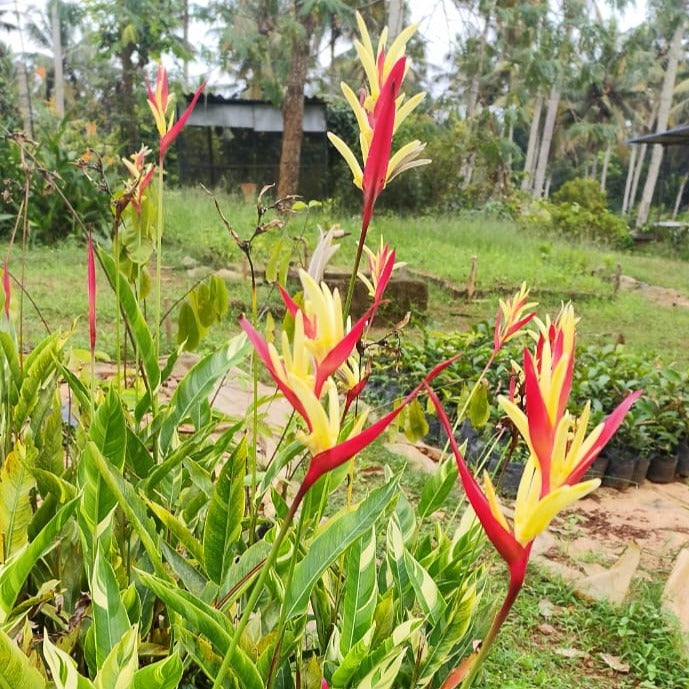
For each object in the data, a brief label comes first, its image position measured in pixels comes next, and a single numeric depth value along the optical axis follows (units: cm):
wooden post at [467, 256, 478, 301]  693
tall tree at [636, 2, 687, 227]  2169
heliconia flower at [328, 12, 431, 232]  54
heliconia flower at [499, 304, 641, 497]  42
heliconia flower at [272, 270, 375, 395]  44
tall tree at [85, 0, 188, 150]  1407
